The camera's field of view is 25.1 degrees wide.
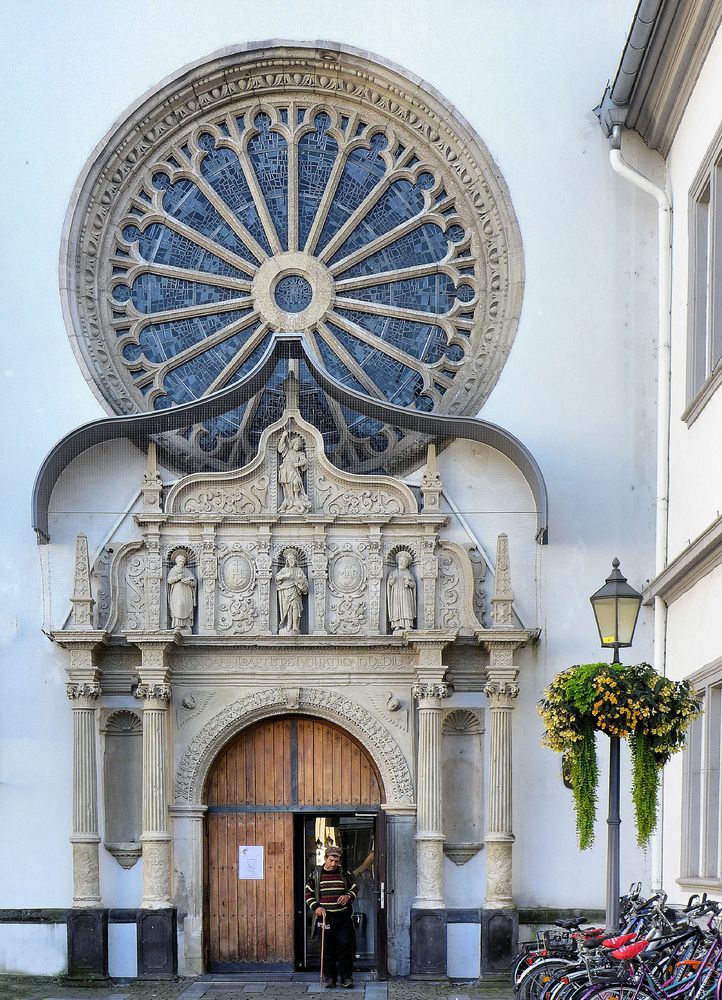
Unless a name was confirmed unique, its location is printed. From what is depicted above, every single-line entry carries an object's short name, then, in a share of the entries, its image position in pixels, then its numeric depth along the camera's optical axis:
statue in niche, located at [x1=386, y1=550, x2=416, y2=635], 16.91
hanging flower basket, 11.57
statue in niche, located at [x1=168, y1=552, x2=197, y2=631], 16.98
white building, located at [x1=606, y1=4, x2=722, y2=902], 14.60
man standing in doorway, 15.61
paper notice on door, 17.14
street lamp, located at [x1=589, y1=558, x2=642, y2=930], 11.81
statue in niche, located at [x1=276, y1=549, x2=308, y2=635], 16.95
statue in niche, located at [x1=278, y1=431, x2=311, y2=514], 17.23
